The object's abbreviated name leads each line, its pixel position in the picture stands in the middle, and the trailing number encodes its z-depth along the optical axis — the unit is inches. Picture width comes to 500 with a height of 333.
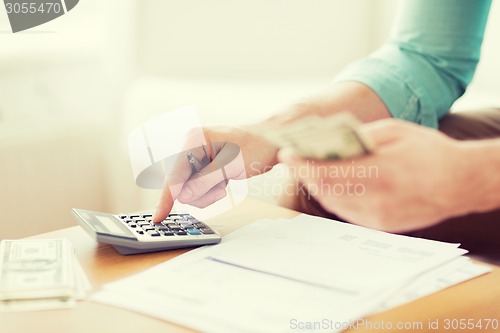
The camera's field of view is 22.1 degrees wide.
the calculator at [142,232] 57.0
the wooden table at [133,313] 50.3
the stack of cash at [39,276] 52.0
